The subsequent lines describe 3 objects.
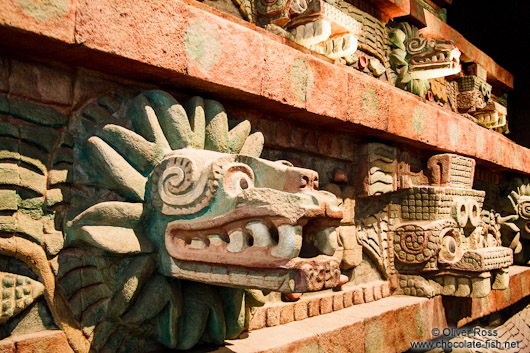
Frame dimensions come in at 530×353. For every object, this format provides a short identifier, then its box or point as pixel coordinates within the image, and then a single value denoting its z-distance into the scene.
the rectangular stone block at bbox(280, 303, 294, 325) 3.15
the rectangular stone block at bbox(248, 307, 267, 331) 2.93
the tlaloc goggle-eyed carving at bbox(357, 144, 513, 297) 4.09
